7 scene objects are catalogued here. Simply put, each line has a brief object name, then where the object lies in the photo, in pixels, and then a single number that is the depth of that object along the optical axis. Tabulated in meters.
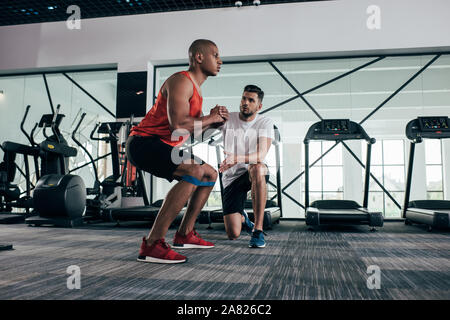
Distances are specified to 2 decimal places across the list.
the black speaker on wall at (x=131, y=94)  5.43
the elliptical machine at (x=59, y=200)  3.76
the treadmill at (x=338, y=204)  3.42
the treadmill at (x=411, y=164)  3.61
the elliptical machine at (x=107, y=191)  4.62
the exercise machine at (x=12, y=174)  4.84
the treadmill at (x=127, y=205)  3.82
